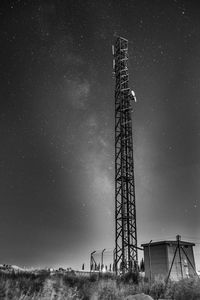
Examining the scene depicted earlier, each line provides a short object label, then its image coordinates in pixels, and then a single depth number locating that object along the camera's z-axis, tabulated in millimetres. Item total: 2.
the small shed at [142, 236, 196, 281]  23516
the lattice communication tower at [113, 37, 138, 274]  25812
